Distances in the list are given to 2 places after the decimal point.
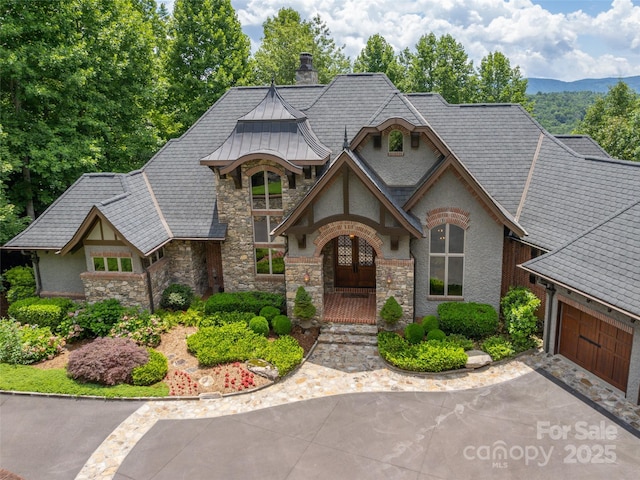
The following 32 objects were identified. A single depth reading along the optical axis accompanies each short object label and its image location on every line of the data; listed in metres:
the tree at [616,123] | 36.44
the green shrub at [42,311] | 17.27
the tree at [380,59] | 41.16
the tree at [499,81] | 40.62
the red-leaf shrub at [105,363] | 13.93
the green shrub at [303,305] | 16.62
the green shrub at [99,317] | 16.64
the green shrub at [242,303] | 17.88
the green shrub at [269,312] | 17.20
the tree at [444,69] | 40.84
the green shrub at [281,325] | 16.52
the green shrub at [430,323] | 16.09
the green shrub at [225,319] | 17.17
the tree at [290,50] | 41.25
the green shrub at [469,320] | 15.93
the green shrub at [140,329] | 16.25
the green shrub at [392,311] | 16.19
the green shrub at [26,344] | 15.47
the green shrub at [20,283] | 19.05
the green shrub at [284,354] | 14.38
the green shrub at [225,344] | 14.98
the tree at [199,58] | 31.55
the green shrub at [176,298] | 18.38
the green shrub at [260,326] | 16.42
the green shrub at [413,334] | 15.60
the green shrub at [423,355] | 14.27
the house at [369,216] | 14.54
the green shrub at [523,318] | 15.24
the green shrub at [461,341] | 15.20
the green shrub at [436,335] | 15.52
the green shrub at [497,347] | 14.84
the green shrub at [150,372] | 13.92
